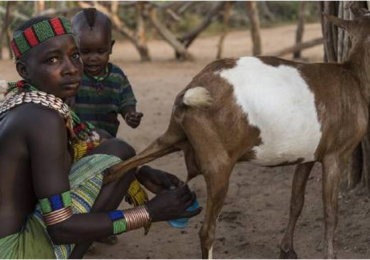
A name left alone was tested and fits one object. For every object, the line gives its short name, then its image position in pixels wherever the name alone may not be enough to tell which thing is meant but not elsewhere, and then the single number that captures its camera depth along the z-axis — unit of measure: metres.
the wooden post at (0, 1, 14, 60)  12.20
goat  3.53
